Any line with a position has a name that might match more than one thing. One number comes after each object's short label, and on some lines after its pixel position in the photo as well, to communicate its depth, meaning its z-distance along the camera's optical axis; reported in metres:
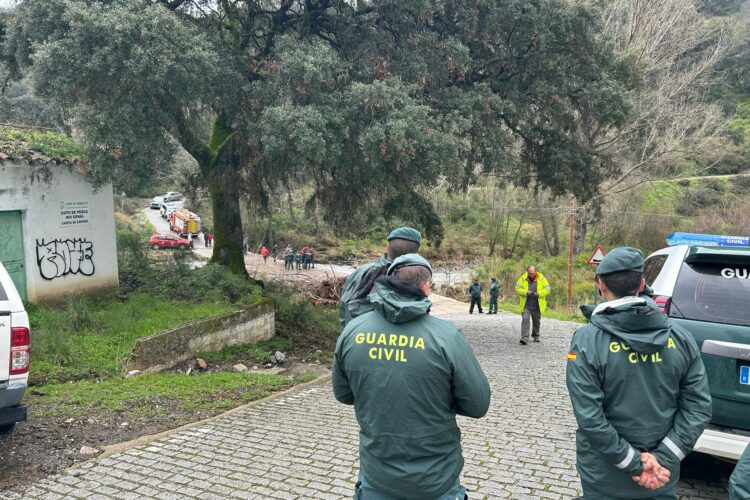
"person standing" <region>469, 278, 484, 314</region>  22.48
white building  9.71
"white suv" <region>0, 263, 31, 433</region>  4.71
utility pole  24.99
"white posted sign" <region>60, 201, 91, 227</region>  10.48
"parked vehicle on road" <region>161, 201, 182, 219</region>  49.44
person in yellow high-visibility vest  11.80
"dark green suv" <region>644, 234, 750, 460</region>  4.12
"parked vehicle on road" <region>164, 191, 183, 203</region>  52.33
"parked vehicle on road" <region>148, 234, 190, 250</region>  35.59
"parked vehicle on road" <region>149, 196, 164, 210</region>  53.72
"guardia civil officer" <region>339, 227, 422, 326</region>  4.50
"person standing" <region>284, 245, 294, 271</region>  37.91
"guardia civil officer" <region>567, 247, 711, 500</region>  2.83
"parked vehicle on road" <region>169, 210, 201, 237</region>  42.06
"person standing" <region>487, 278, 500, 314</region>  22.37
